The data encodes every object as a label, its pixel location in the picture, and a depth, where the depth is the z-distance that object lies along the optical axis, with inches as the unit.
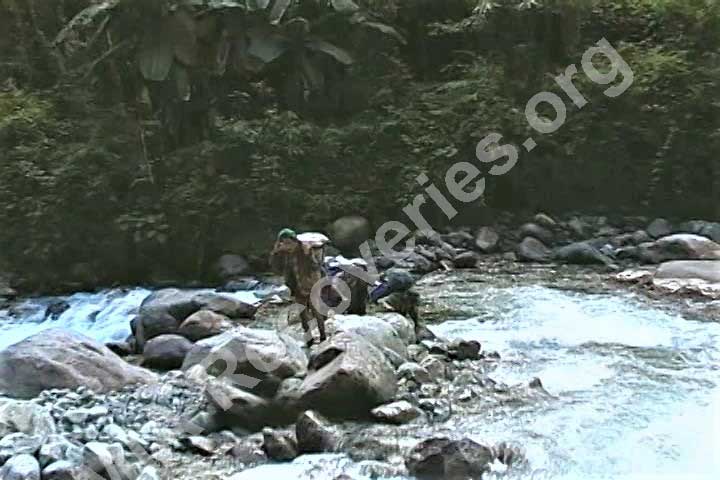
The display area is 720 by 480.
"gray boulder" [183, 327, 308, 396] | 223.5
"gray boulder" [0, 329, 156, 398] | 239.1
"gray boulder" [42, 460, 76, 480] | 179.9
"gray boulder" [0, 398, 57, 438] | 206.4
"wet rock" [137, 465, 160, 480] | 185.9
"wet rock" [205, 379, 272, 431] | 214.4
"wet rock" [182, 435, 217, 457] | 203.2
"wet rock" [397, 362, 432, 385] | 234.7
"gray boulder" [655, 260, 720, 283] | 341.1
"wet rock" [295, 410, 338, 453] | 198.2
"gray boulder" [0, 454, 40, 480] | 180.1
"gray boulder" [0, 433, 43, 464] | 191.3
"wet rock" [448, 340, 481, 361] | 257.9
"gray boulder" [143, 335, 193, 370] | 276.8
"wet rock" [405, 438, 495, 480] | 179.6
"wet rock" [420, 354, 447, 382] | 240.1
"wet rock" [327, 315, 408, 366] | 242.7
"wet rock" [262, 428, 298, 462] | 196.2
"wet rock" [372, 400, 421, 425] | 211.3
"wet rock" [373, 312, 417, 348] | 266.8
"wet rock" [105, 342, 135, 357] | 305.3
